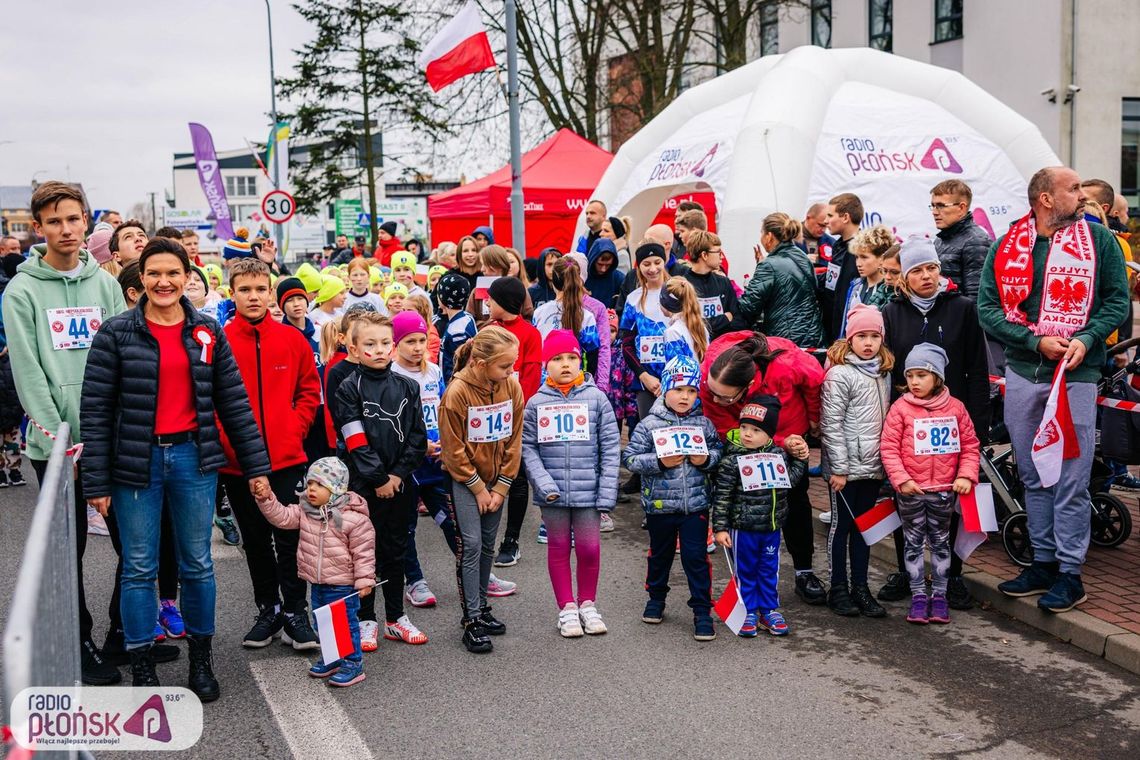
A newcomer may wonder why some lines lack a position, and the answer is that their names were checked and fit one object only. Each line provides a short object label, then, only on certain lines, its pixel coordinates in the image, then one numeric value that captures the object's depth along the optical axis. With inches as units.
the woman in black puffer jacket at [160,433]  178.9
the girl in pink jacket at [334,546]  197.2
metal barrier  83.7
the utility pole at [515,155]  575.8
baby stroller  236.2
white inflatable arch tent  484.4
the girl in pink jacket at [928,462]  224.2
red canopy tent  718.5
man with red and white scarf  217.2
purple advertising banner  1042.1
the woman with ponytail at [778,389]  226.7
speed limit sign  810.2
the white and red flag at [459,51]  579.5
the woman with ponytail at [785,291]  307.9
